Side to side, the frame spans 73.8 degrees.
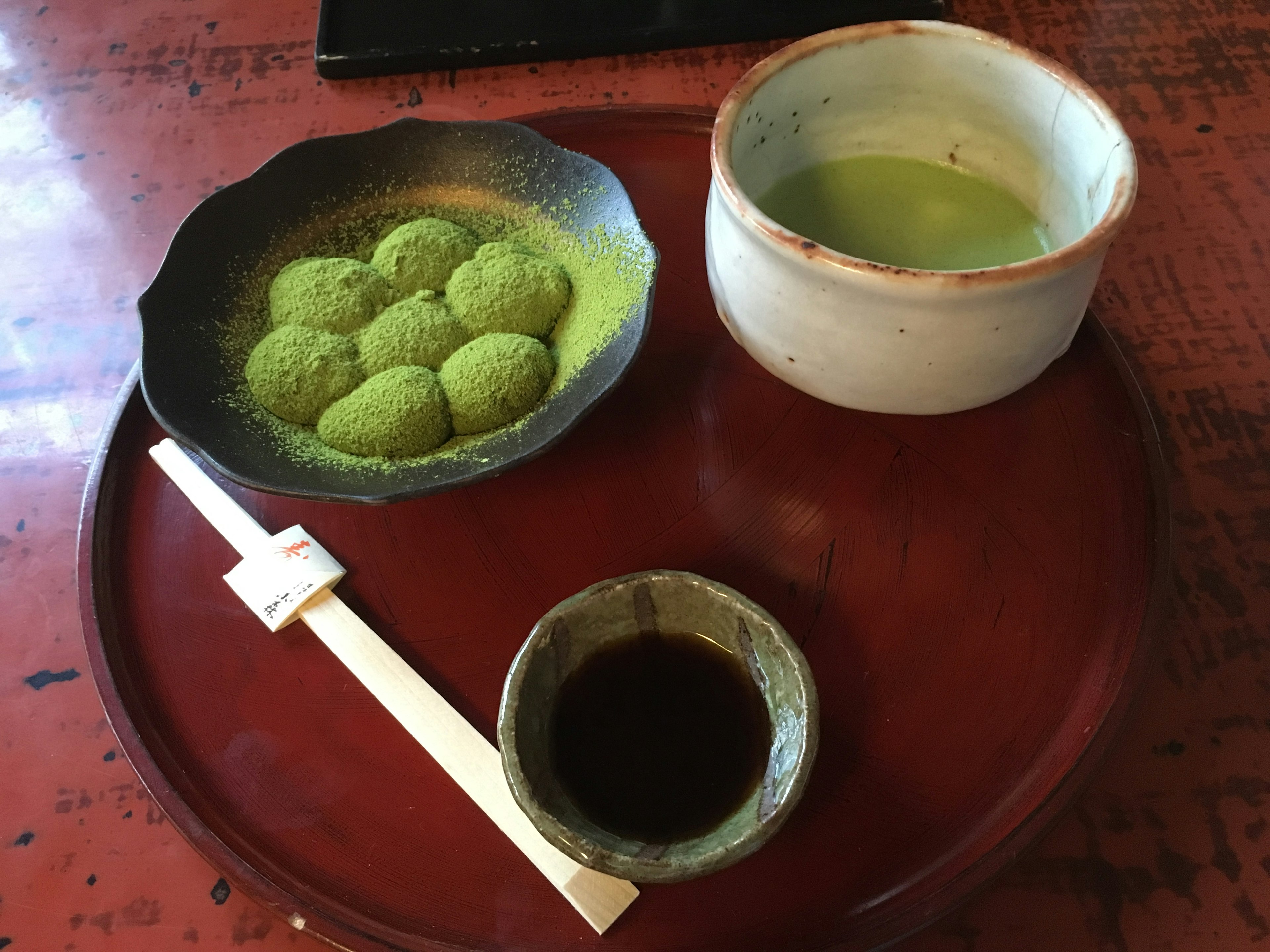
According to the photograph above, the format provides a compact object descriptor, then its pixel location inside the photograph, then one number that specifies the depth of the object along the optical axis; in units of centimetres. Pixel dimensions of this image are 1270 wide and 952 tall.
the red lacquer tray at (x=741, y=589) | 50
